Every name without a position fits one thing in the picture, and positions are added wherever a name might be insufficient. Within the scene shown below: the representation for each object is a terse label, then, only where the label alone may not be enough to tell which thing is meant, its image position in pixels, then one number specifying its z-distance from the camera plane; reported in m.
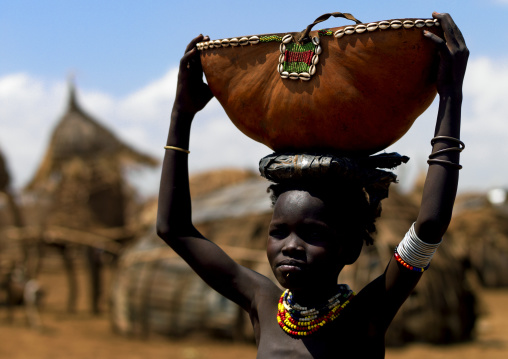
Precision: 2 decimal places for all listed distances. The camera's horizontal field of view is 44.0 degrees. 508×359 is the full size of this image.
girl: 1.64
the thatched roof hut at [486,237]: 19.67
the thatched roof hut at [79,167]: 18.53
